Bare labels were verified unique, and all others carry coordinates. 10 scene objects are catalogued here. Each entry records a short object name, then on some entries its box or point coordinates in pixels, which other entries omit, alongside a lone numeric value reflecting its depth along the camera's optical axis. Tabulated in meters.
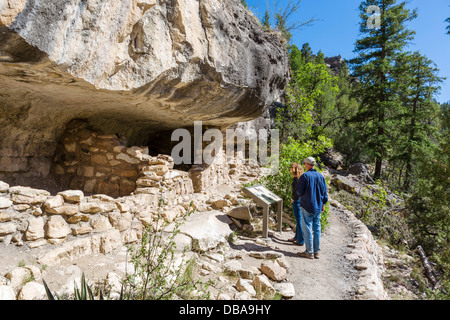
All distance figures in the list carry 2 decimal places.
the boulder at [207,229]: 3.28
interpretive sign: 3.94
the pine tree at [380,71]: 12.23
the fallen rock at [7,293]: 1.77
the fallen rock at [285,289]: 2.63
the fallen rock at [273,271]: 2.95
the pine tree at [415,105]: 11.66
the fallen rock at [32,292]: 1.86
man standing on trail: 3.50
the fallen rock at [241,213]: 4.37
